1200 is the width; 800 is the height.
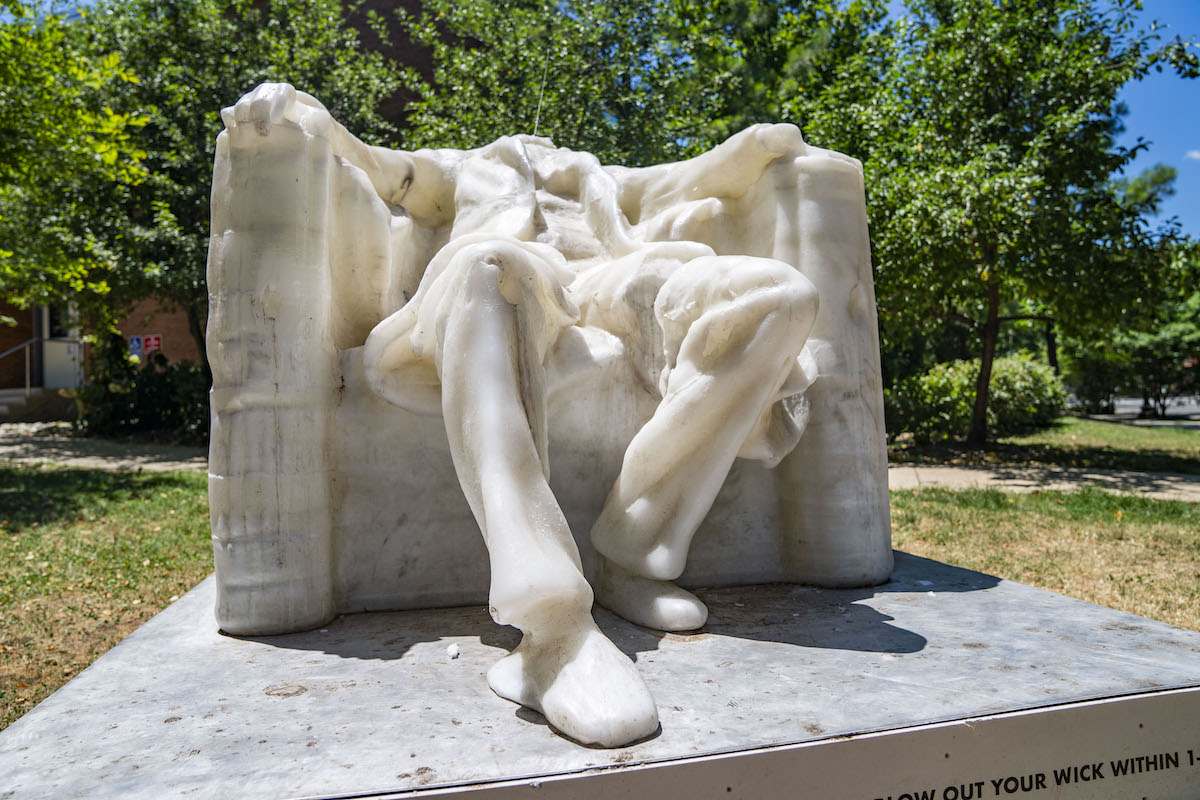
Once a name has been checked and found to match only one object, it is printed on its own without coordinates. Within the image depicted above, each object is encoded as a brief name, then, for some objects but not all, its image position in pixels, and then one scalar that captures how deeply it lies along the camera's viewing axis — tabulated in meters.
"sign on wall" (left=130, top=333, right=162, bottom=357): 18.61
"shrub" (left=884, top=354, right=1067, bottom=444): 13.22
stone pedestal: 1.60
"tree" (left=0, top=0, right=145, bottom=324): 8.56
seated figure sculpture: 1.90
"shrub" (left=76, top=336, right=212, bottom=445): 15.01
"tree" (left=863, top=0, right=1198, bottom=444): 9.91
